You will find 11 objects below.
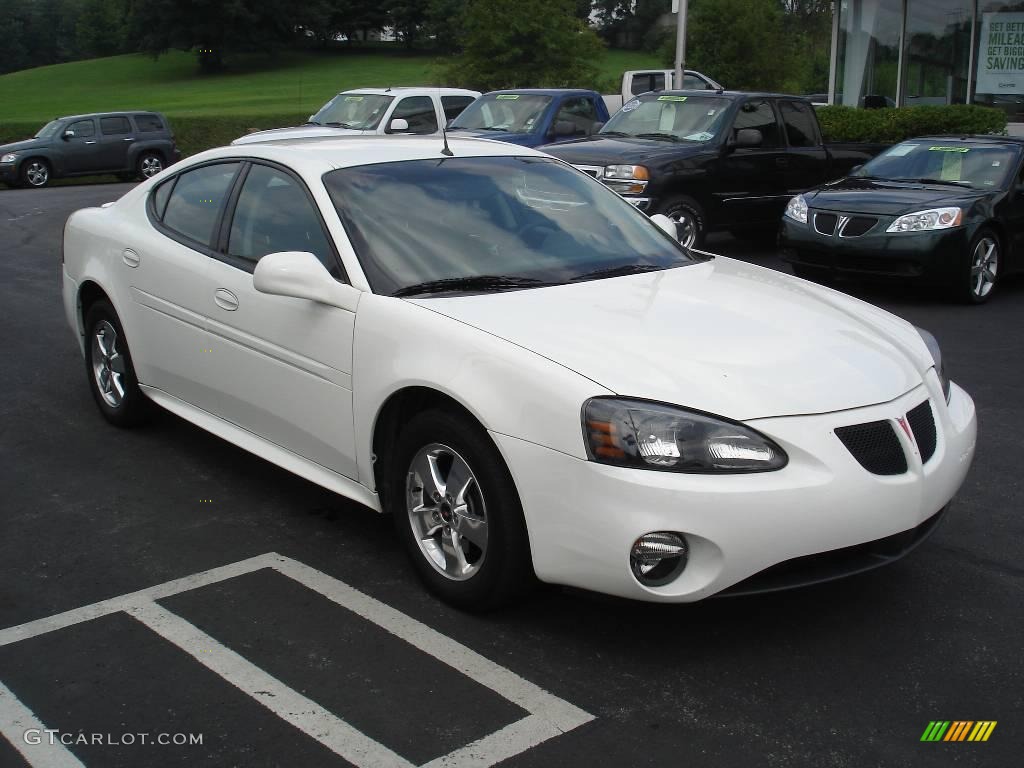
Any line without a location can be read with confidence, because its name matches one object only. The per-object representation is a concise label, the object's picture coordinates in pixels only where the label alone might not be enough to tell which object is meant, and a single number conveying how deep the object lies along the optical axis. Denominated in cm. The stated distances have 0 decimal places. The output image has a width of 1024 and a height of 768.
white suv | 1722
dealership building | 2298
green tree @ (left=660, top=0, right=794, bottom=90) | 3766
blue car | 1471
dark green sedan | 976
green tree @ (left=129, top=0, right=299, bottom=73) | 7688
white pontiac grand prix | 346
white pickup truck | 2844
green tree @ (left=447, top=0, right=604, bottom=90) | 3228
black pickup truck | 1157
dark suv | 2633
